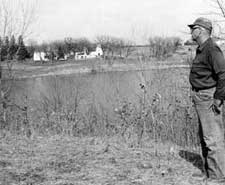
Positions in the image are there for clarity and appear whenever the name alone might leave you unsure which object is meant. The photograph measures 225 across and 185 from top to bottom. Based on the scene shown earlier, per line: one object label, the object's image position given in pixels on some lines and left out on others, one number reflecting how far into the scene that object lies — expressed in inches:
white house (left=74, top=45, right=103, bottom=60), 2693.4
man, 156.3
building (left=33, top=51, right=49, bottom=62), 2439.7
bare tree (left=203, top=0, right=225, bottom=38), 310.0
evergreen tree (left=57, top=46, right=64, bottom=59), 2704.2
